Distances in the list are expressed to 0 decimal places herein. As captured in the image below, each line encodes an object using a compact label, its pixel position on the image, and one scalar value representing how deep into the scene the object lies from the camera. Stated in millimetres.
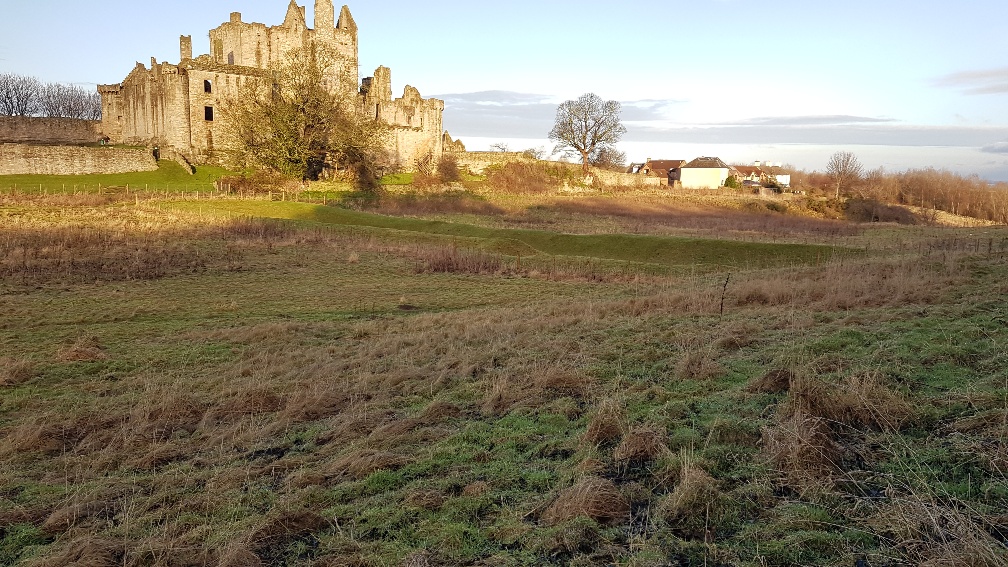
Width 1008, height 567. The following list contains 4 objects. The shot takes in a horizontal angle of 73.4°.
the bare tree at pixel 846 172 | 94500
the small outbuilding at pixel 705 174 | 87375
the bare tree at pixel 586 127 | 83188
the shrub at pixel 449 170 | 64875
